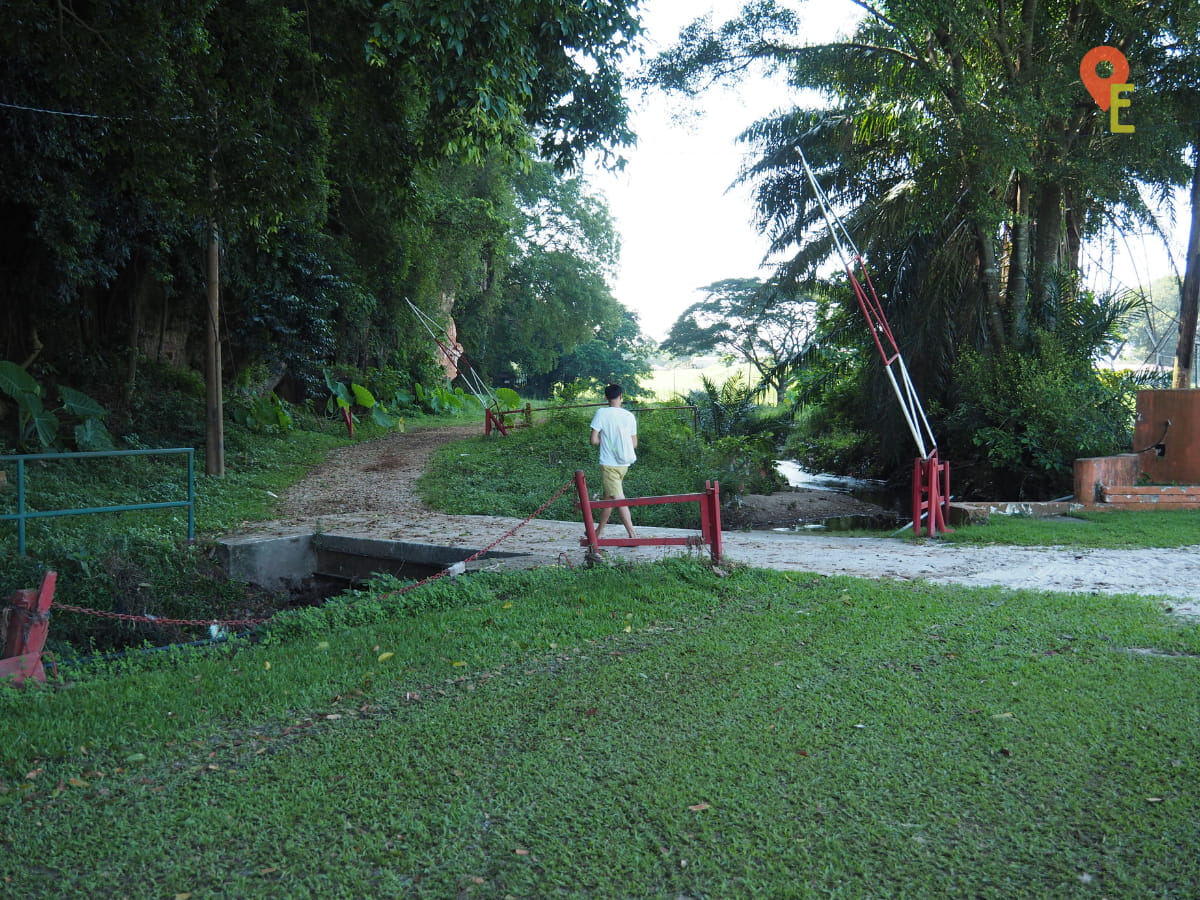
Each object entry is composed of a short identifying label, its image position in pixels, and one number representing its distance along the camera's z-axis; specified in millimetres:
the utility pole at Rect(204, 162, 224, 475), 13297
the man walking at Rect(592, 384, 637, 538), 8461
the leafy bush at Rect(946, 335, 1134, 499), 14500
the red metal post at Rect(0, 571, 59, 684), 5160
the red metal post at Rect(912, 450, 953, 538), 10648
